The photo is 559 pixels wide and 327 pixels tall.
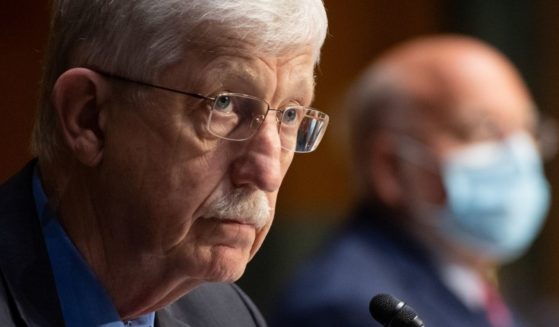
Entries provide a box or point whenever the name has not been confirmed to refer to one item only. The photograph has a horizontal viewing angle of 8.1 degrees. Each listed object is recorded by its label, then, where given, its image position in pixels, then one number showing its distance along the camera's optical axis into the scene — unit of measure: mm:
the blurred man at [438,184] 3843
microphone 3035
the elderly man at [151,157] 3040
